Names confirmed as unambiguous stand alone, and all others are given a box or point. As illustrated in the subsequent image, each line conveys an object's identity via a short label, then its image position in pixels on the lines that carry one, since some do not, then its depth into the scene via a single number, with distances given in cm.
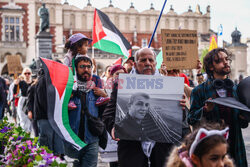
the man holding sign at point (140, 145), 305
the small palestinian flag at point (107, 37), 620
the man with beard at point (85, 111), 374
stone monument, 1642
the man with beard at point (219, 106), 291
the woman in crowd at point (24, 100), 870
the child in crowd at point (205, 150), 214
